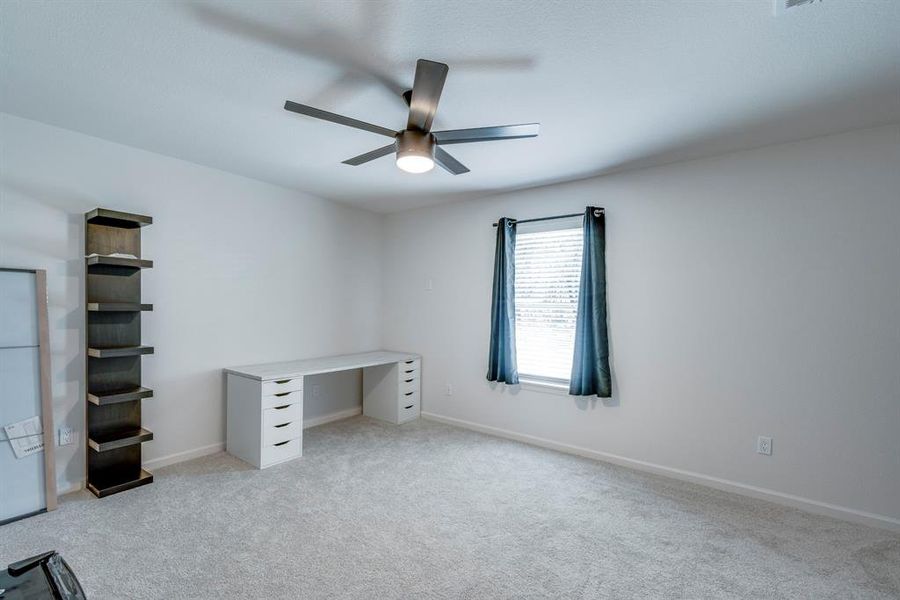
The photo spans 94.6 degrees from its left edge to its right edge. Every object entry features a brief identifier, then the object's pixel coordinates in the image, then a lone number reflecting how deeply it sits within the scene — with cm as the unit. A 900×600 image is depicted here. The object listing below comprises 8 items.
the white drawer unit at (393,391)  438
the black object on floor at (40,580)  90
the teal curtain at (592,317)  339
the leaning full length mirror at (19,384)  238
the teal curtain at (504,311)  393
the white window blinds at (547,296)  370
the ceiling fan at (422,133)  184
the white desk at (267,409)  318
